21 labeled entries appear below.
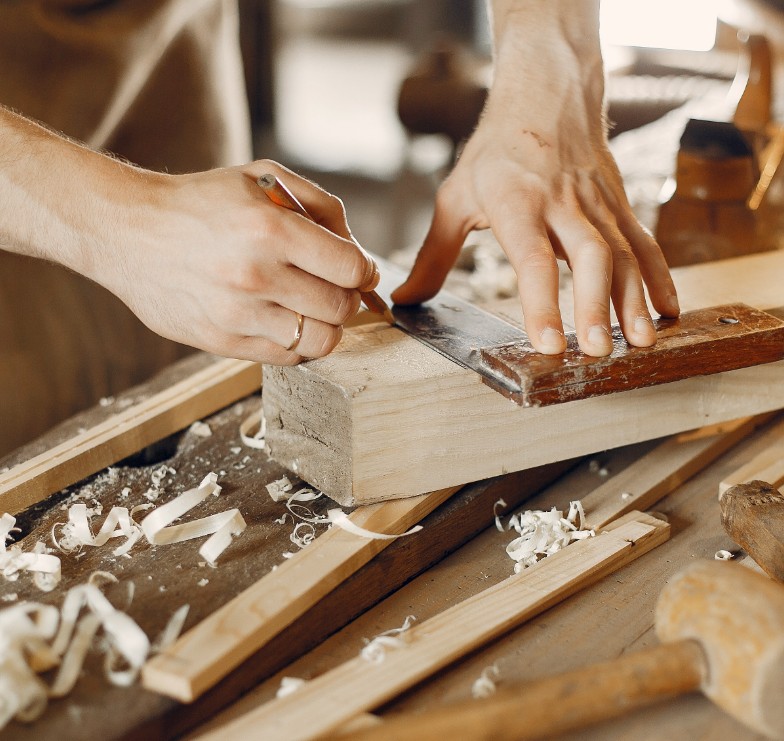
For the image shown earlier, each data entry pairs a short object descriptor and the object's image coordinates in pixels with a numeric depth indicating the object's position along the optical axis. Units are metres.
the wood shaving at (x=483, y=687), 0.82
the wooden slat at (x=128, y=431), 1.12
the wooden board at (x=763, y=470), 1.16
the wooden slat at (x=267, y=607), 0.77
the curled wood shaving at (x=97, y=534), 1.00
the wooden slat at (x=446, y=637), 0.75
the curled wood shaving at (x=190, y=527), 0.98
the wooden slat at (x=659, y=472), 1.15
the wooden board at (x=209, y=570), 0.76
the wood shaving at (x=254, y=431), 1.24
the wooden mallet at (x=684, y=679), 0.68
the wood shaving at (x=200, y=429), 1.29
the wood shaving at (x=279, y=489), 1.10
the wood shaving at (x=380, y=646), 0.84
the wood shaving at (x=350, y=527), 0.99
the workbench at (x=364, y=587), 0.78
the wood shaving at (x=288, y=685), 0.82
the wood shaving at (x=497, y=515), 1.13
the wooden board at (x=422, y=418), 1.01
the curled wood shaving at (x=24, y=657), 0.74
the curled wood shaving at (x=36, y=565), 0.93
